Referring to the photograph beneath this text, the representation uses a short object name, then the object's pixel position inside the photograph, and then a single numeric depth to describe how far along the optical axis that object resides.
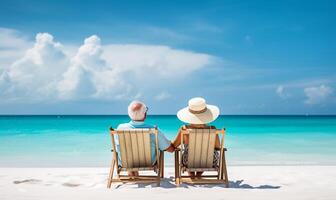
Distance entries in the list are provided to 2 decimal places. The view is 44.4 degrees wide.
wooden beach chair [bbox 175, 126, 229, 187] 4.84
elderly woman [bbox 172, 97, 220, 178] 5.05
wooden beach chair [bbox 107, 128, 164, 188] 4.78
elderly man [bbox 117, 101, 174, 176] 4.96
